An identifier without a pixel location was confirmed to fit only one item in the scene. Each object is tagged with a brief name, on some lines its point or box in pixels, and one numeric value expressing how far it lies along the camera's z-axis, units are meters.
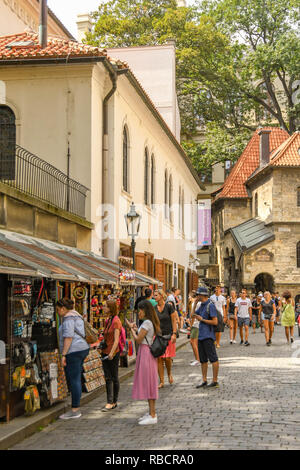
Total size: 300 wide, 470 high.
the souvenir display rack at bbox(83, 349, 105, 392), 10.85
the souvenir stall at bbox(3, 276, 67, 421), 8.53
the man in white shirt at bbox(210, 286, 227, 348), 19.31
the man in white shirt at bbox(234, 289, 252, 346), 20.23
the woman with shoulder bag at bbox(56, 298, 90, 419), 9.05
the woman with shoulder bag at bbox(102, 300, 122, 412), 9.66
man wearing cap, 11.38
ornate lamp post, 16.88
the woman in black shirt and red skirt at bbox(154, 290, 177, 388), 12.10
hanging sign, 39.31
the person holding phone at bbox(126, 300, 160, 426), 8.44
